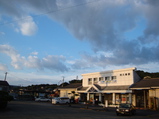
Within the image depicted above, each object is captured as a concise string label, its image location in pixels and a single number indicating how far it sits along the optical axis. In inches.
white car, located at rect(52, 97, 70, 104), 1464.2
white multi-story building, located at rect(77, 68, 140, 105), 1307.8
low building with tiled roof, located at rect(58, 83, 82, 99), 1706.4
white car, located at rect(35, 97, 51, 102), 1926.2
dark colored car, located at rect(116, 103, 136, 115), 736.3
